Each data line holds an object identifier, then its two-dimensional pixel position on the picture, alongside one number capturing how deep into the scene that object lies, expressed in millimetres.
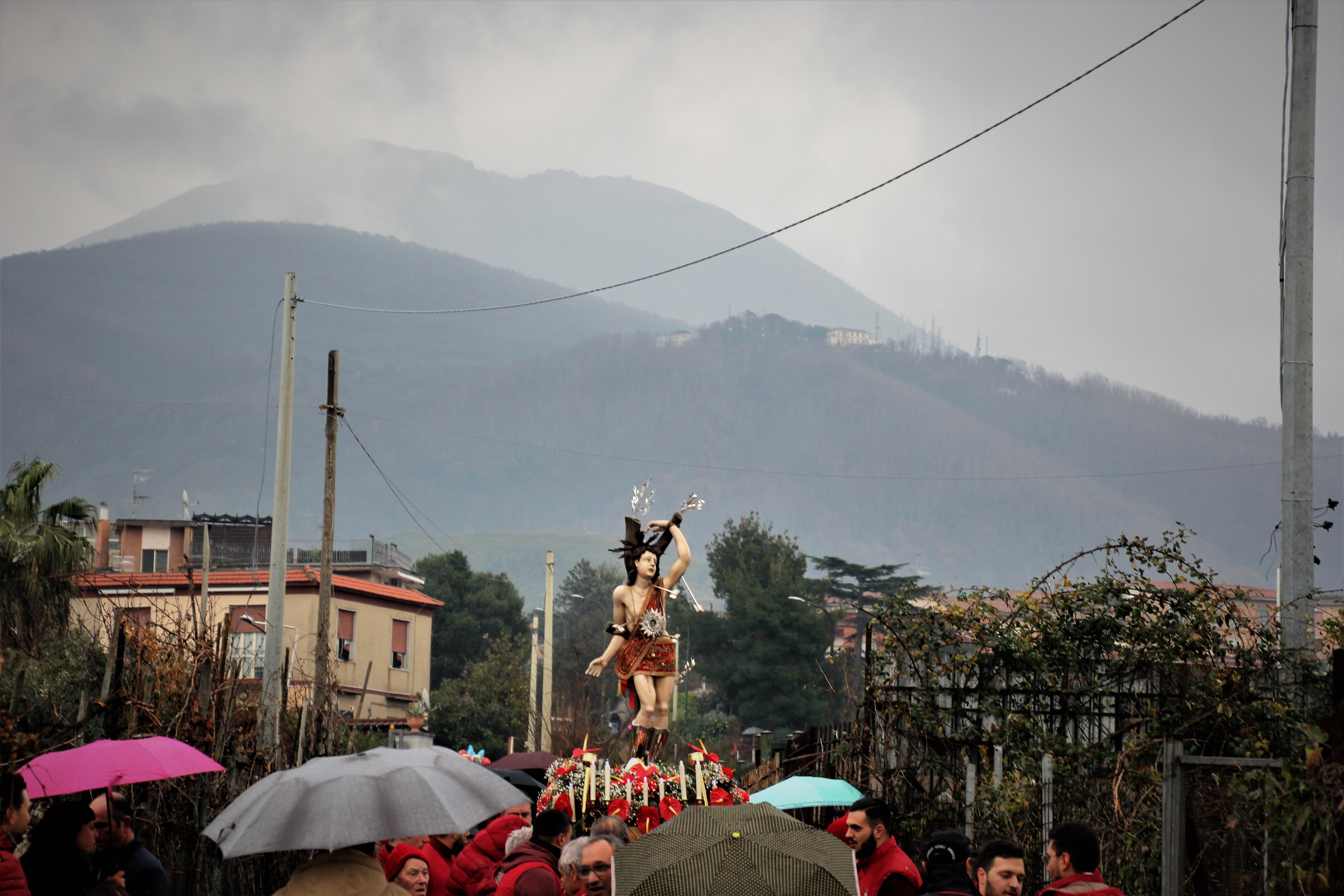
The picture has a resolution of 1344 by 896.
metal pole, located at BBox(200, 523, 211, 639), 13719
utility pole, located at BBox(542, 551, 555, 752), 36406
